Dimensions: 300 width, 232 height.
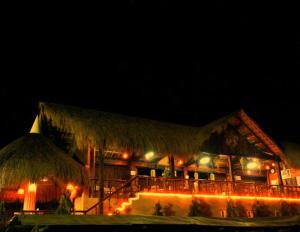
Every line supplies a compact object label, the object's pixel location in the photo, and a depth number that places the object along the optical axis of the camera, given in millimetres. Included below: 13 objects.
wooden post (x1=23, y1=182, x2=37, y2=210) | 13555
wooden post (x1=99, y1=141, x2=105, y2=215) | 12500
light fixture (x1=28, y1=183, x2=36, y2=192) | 13594
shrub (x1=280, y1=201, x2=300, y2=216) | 16234
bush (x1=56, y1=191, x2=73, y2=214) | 11039
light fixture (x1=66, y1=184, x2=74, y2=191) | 12989
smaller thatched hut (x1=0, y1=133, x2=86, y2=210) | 11836
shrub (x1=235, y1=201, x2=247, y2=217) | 14948
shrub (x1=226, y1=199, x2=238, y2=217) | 14259
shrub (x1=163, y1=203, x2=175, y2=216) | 13365
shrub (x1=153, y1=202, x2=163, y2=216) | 12545
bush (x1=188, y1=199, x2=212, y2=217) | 13539
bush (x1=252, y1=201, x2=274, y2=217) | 15275
